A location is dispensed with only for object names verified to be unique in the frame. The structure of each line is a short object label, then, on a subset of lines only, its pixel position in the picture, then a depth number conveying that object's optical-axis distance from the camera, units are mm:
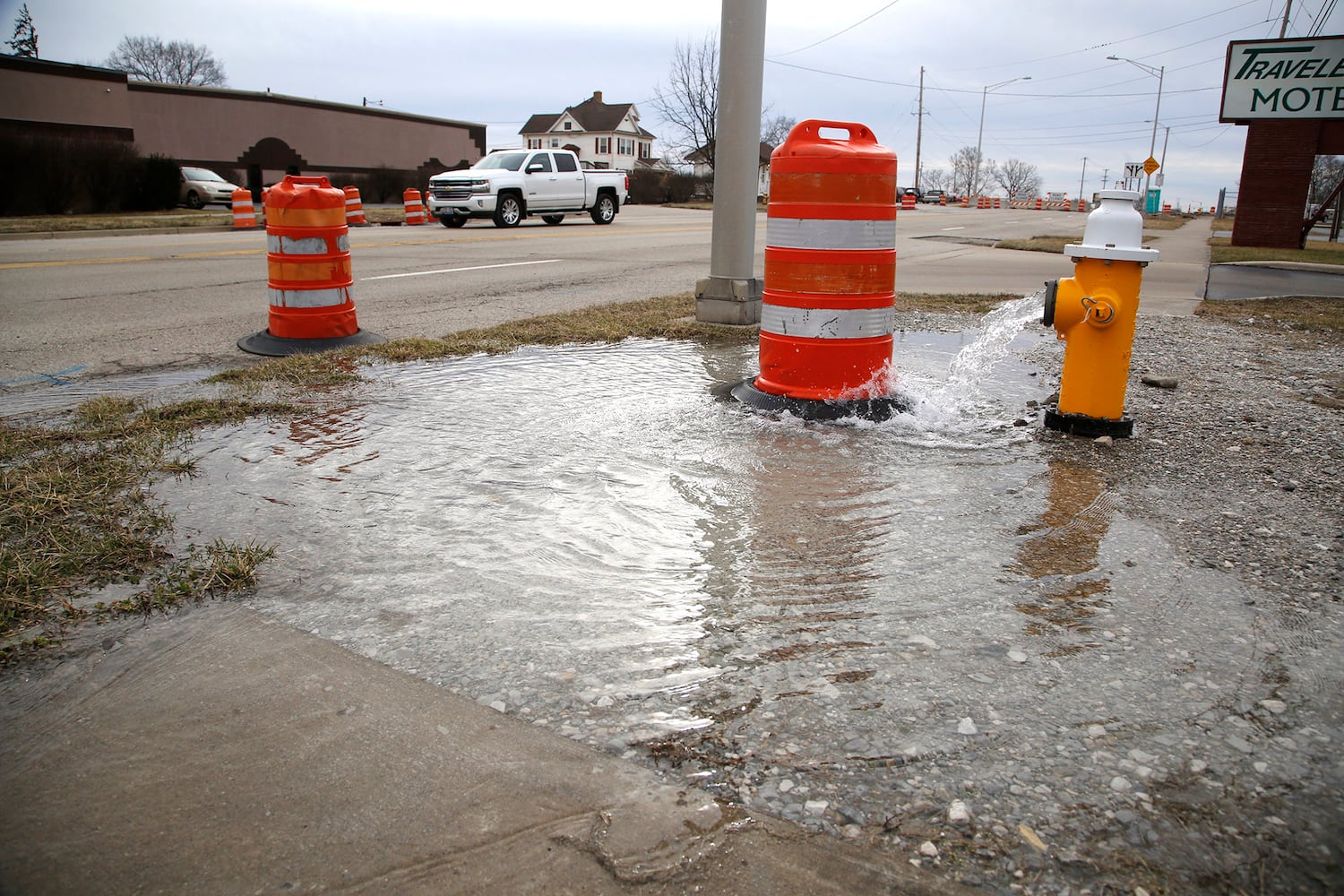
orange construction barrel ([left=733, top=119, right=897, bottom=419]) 4793
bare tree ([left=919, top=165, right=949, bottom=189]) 136750
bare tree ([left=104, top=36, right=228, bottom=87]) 74375
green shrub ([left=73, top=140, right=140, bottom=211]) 25047
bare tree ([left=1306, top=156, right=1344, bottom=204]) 57019
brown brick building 32031
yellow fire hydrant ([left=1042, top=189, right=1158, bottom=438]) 4520
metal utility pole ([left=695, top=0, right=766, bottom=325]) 7371
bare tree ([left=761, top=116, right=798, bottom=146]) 83312
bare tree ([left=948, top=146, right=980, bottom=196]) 126250
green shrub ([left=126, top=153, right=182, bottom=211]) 27031
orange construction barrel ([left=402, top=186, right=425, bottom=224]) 25969
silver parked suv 30688
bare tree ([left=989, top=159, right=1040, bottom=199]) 132212
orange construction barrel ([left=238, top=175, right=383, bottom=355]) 6527
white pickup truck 23500
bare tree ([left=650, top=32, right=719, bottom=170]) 68125
